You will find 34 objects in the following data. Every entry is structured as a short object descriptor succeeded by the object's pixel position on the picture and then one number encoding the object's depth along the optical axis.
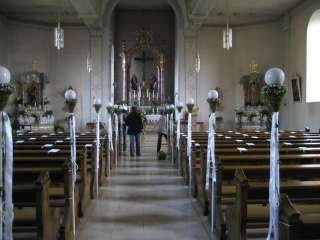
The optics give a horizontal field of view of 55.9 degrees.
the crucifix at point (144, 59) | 14.23
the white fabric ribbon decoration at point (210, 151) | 3.68
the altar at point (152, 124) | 12.53
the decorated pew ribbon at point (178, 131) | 6.64
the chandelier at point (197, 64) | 11.32
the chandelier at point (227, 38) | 8.39
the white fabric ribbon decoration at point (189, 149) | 4.90
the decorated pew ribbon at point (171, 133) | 8.36
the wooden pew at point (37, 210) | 2.42
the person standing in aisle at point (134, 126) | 8.08
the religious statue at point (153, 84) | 14.28
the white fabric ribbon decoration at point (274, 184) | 2.06
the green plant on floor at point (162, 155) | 7.86
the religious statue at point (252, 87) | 12.11
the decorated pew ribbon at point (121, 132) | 9.07
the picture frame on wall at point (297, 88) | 10.66
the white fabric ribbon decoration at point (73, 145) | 3.42
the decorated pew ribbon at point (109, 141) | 6.56
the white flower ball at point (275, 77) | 2.36
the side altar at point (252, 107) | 11.90
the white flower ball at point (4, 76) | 2.10
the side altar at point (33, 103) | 11.69
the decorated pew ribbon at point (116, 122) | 8.31
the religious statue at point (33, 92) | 12.04
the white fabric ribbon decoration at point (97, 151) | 4.99
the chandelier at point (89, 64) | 11.43
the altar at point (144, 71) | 13.94
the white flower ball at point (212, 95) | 4.13
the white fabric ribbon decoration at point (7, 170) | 2.09
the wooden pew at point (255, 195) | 2.53
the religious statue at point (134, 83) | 14.23
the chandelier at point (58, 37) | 8.07
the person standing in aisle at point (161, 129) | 8.50
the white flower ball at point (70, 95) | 3.60
